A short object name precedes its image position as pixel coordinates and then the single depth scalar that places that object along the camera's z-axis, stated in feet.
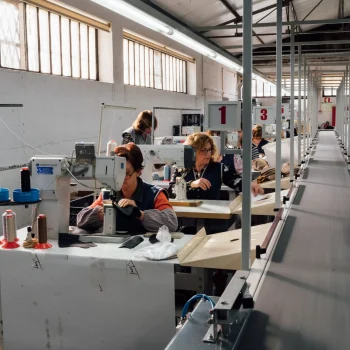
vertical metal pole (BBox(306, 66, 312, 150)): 32.50
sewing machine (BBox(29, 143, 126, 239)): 9.44
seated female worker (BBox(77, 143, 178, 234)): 10.07
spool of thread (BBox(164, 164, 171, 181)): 17.82
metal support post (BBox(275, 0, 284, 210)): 12.43
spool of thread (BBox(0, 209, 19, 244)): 9.18
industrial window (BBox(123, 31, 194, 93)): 31.50
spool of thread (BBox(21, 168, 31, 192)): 9.01
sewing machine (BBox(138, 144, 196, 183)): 13.00
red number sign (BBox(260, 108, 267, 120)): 15.74
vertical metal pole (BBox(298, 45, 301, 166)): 22.20
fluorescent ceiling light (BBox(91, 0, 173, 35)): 10.85
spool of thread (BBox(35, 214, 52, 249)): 9.14
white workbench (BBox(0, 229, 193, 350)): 8.07
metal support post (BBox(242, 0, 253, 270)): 7.11
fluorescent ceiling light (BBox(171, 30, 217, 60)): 15.28
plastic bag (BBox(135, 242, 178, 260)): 8.18
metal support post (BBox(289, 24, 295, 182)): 17.14
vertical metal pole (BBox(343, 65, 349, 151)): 32.91
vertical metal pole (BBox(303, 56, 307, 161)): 29.48
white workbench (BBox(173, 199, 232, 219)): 12.74
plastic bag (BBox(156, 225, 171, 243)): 9.30
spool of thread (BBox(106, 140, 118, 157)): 16.20
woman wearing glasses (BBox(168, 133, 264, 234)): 13.83
